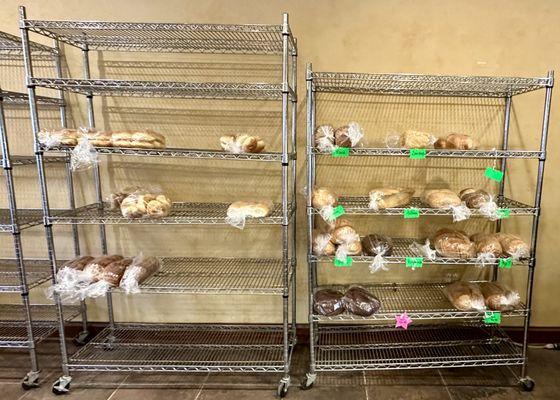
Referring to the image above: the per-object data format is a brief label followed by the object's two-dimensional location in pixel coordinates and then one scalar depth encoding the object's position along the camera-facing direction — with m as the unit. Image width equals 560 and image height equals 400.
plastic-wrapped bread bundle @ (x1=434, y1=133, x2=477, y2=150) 1.95
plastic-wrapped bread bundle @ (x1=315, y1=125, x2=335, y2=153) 1.85
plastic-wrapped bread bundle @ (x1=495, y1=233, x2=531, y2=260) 1.91
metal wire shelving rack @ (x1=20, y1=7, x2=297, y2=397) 1.77
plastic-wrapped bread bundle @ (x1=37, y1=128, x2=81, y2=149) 1.83
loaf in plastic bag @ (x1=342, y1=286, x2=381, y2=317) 1.95
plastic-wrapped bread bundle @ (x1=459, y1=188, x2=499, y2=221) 1.85
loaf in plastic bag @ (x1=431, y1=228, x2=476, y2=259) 1.92
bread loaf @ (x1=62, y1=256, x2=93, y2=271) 1.98
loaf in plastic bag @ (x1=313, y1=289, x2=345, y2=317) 1.96
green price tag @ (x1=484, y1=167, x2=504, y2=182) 1.85
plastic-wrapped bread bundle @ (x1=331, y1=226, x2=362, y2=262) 1.90
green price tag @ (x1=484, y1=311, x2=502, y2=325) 1.91
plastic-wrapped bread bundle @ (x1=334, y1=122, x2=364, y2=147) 1.86
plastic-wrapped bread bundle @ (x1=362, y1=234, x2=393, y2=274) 1.88
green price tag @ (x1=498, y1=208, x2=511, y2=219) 1.85
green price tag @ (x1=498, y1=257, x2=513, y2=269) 1.88
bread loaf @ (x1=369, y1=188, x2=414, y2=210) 1.92
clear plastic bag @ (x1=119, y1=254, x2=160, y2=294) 1.87
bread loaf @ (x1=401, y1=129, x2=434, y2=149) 1.92
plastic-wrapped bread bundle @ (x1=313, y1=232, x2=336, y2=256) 1.92
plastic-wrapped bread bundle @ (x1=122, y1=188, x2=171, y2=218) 1.87
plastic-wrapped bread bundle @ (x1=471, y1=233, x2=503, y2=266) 1.88
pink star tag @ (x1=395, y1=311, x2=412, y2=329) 1.88
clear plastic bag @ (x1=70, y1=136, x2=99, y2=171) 1.80
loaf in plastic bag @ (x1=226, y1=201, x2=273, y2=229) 1.87
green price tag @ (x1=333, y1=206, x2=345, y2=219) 1.84
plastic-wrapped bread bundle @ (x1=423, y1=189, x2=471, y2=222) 1.87
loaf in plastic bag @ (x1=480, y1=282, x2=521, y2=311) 1.96
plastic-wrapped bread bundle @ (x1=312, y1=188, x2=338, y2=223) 1.86
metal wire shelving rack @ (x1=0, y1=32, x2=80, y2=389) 1.89
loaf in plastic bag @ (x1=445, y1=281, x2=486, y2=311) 1.96
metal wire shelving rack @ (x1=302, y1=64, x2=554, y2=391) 1.87
